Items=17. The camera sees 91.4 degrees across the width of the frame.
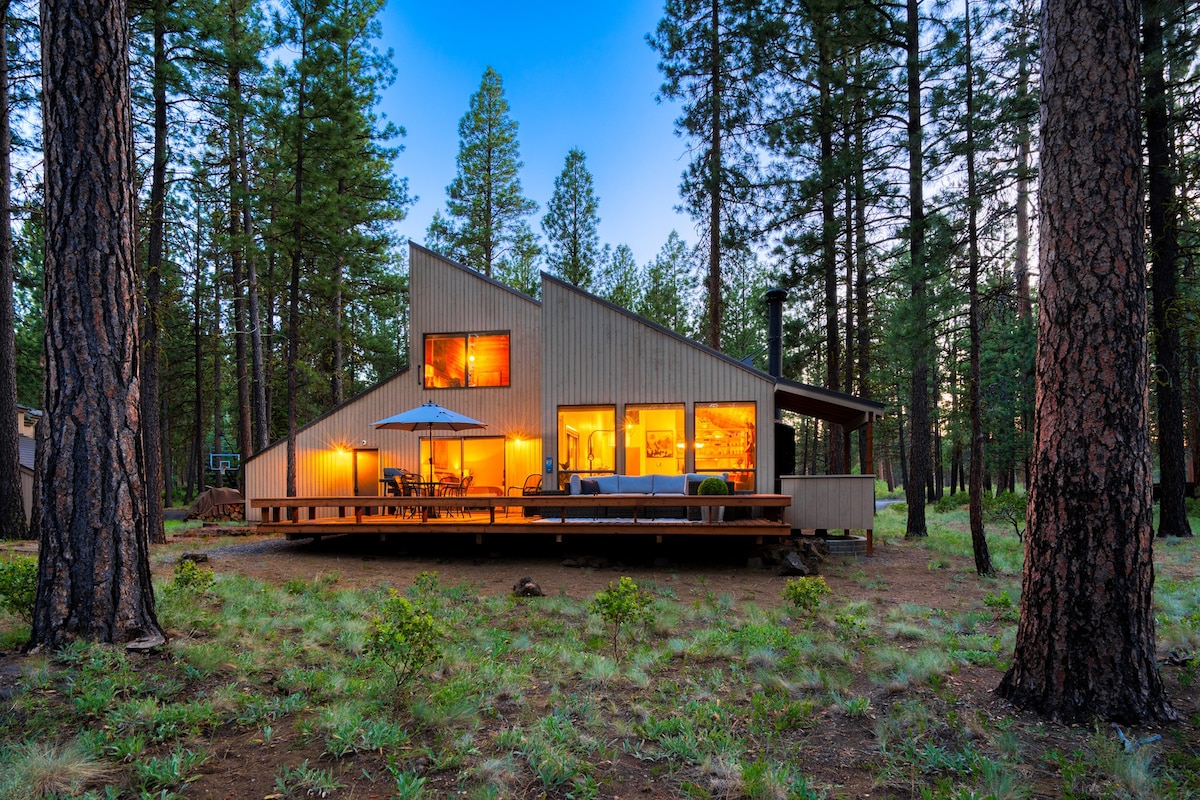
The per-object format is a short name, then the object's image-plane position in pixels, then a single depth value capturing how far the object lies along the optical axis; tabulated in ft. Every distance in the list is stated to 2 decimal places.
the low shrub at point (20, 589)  13.14
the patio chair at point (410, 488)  34.98
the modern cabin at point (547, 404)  37.17
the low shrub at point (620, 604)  14.83
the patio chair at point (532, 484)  38.07
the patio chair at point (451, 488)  37.59
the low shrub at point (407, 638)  11.41
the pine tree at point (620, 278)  77.66
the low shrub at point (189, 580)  17.69
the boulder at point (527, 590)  23.75
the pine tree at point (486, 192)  70.49
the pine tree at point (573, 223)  71.15
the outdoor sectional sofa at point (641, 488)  33.60
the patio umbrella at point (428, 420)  34.04
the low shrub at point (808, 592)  18.48
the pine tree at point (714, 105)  44.39
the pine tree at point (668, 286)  80.32
